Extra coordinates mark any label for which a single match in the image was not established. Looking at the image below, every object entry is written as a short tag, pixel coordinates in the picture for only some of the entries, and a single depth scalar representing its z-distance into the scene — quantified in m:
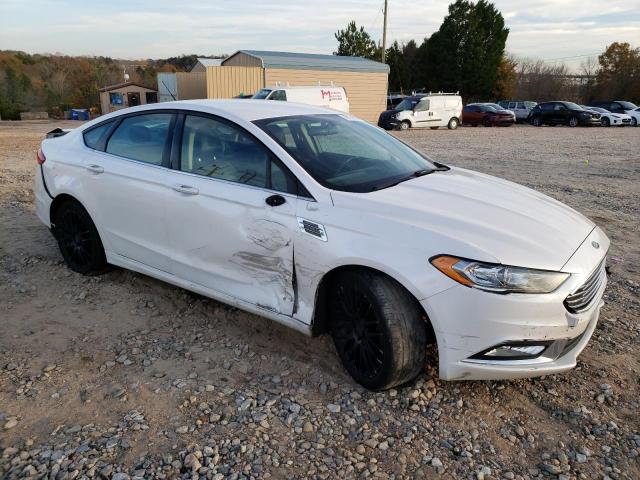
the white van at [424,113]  26.26
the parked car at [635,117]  29.92
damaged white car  2.72
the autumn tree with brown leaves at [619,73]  40.69
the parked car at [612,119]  29.08
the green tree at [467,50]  45.34
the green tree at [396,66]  49.59
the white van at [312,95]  20.62
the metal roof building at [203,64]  31.73
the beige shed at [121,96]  32.12
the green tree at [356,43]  44.59
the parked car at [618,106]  31.18
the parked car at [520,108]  33.44
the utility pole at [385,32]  37.08
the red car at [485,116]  29.94
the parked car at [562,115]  28.72
